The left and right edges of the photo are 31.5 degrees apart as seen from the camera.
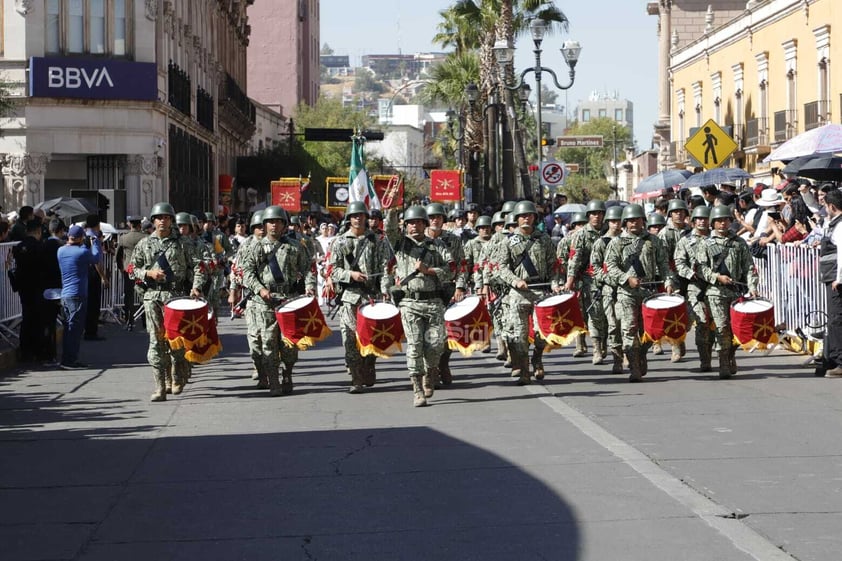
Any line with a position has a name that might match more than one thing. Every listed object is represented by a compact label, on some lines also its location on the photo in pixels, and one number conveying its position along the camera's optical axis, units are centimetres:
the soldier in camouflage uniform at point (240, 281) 1495
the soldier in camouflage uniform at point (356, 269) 1481
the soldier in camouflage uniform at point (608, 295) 1625
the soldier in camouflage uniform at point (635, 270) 1566
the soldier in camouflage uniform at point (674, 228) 1727
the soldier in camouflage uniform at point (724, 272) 1551
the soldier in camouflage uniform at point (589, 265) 1722
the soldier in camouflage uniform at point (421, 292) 1398
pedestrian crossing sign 2389
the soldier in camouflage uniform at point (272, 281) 1481
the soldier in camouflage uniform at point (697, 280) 1588
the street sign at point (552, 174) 3934
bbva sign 3744
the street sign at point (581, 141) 4981
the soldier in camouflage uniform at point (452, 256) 1444
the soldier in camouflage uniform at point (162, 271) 1477
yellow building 4259
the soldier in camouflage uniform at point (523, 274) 1511
